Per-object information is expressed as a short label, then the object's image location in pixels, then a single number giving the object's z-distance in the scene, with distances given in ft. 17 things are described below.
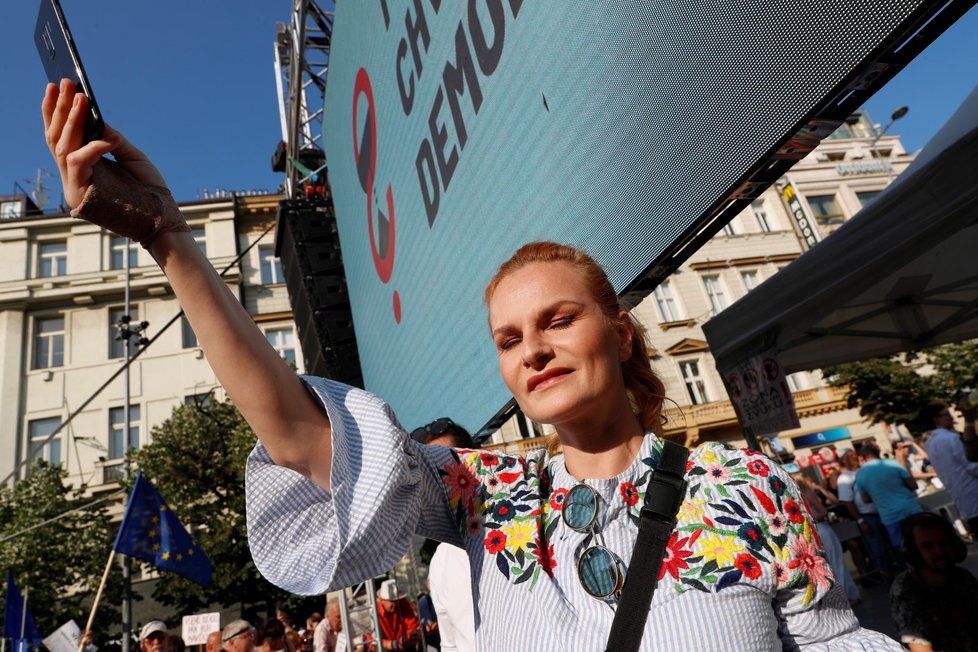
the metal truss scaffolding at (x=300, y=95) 19.77
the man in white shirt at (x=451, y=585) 6.85
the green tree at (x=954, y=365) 65.06
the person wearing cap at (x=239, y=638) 18.07
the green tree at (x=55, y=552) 46.85
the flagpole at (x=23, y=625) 23.36
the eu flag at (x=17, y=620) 23.75
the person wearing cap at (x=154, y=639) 19.36
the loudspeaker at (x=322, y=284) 22.71
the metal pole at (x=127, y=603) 20.77
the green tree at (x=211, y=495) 50.21
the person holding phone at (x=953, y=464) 15.19
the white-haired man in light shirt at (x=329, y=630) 23.17
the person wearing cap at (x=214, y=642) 22.48
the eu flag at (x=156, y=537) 19.40
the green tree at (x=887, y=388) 63.67
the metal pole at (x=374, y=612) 15.72
